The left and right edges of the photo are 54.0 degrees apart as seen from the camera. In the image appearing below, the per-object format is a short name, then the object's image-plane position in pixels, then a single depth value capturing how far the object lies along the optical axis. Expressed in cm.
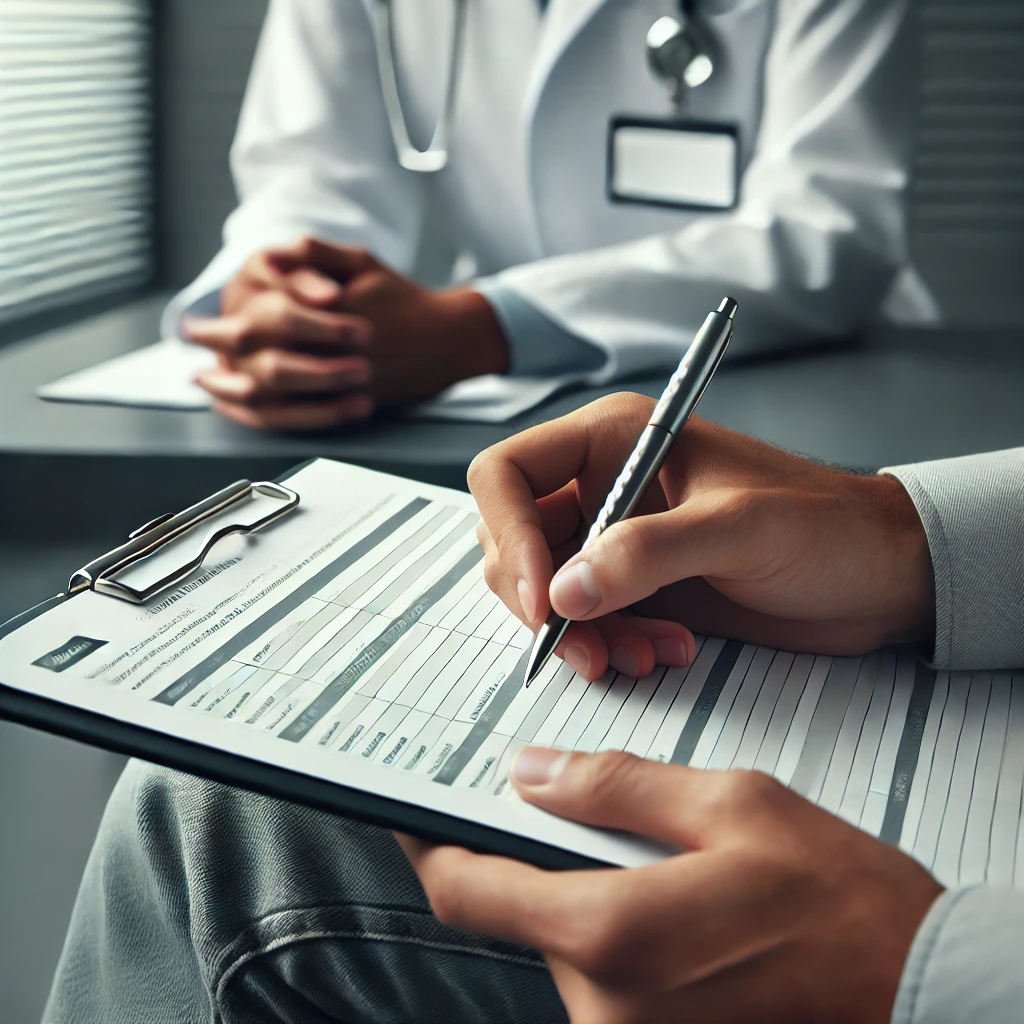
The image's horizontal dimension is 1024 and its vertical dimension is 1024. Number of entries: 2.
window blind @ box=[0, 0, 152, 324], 118
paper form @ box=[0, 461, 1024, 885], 29
